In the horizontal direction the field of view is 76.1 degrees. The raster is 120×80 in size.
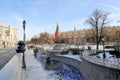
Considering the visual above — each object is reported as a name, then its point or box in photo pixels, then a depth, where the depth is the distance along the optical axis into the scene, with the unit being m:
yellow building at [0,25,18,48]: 48.18
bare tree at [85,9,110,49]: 18.48
